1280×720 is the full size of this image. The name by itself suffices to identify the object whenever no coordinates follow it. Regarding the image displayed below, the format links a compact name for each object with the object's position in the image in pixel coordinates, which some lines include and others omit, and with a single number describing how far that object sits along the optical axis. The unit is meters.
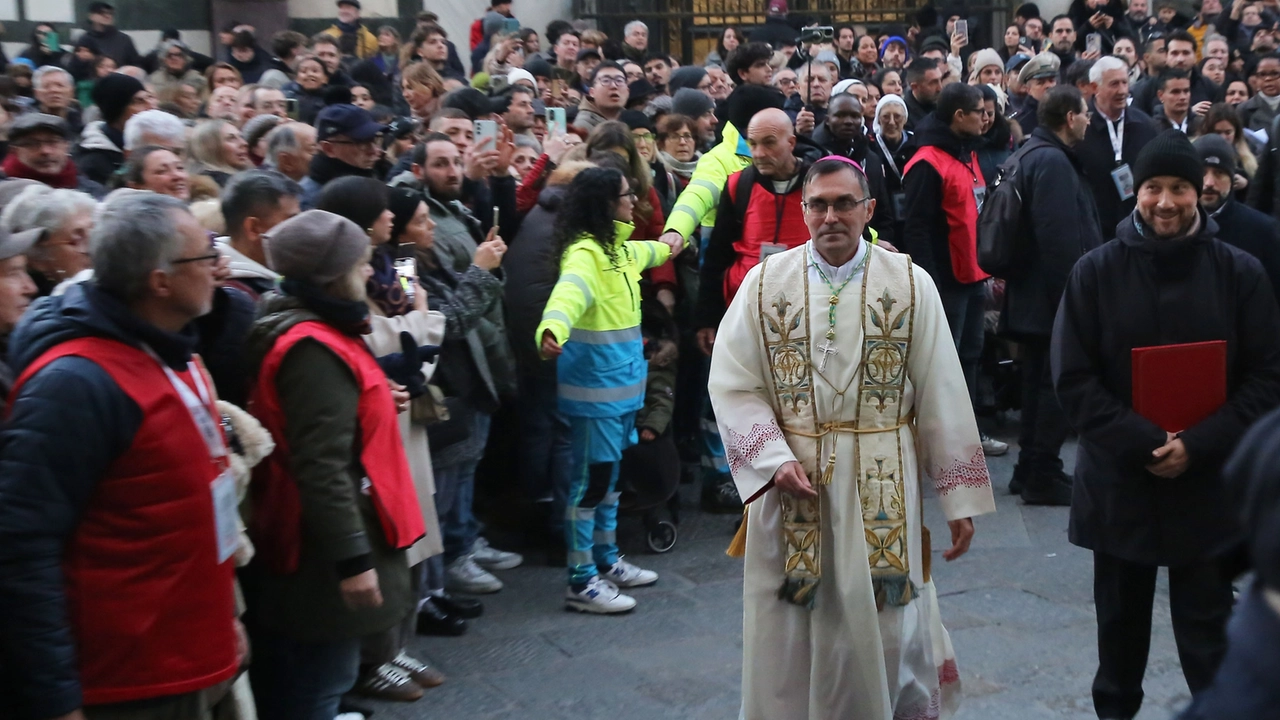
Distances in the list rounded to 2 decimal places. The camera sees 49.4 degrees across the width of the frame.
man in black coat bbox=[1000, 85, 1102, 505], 7.10
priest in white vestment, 3.96
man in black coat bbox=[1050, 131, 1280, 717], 4.20
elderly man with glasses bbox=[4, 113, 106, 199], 5.39
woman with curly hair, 5.78
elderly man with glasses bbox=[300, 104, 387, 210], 5.74
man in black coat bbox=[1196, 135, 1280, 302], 5.93
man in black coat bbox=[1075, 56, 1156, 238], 8.05
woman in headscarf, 8.44
